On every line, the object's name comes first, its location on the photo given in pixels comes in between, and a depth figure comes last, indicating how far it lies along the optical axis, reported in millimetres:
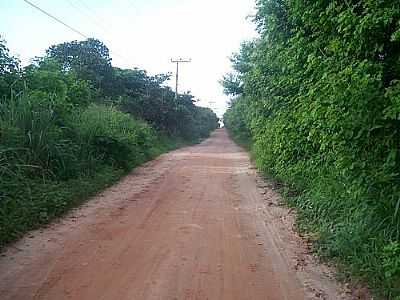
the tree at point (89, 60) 25547
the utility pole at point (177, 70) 41444
